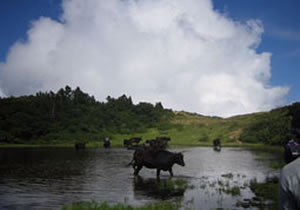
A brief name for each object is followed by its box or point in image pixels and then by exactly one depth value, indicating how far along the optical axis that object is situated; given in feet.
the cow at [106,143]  183.52
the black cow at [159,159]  68.49
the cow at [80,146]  172.96
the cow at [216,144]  176.24
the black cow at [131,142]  185.63
